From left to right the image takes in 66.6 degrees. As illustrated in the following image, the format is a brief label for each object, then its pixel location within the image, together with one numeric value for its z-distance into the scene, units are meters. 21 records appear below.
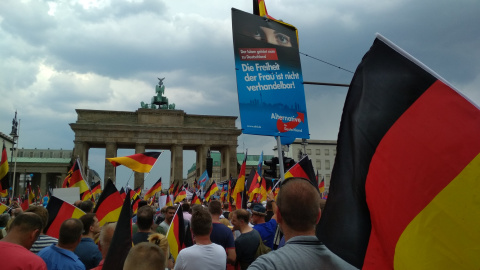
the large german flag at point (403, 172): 1.57
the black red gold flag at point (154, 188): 15.46
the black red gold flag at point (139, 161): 9.55
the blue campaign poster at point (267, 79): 5.64
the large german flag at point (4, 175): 11.99
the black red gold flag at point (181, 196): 15.57
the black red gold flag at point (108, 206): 6.50
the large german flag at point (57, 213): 5.54
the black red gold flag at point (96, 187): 15.76
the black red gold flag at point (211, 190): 17.16
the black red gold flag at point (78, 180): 11.36
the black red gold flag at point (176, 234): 4.96
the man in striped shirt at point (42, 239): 4.66
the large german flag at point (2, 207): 8.81
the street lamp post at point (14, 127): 28.66
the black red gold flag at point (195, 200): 11.22
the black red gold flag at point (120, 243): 3.03
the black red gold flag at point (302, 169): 6.72
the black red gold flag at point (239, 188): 11.70
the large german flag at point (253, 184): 14.10
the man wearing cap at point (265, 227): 5.64
